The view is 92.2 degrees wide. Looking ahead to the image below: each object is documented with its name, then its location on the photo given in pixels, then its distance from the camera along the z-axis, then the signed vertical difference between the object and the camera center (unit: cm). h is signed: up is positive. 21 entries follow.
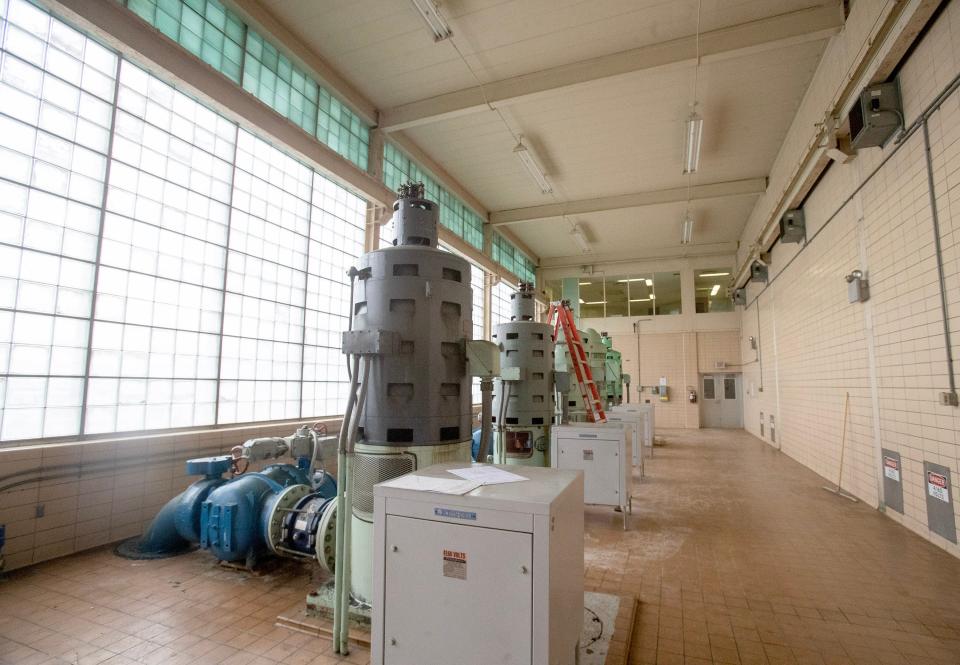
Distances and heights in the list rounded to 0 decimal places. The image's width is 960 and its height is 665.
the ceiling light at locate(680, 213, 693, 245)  1250 +427
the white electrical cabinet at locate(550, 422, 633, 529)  486 -84
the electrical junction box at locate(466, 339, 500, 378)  286 +12
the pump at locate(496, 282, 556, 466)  552 -20
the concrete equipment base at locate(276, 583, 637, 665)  247 -146
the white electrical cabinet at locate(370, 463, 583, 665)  160 -73
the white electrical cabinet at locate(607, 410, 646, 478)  728 -85
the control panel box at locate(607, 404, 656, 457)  971 -90
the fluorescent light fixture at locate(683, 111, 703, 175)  732 +404
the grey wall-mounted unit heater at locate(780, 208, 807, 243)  830 +283
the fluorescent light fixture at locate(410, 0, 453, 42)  552 +444
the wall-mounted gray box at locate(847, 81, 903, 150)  466 +275
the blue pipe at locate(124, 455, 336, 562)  348 -112
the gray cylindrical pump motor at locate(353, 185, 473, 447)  272 +20
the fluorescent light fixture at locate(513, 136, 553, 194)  877 +433
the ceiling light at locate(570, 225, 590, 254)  1371 +438
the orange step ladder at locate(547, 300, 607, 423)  612 +37
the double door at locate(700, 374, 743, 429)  1645 -73
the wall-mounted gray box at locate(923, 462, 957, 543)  405 -105
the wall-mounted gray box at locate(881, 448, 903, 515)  497 -107
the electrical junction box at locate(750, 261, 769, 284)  1147 +275
